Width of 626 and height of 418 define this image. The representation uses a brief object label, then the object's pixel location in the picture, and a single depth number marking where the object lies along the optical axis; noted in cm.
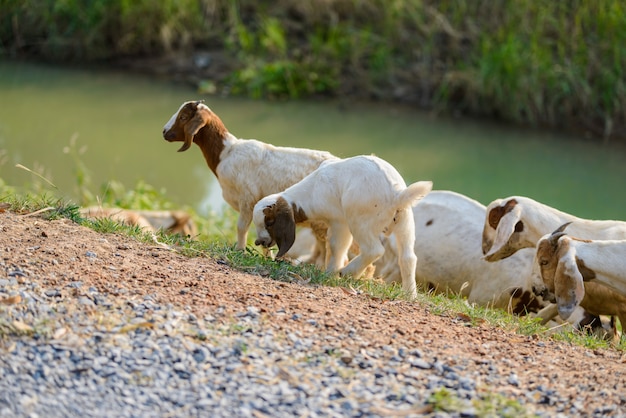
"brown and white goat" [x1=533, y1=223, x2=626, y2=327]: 1299
